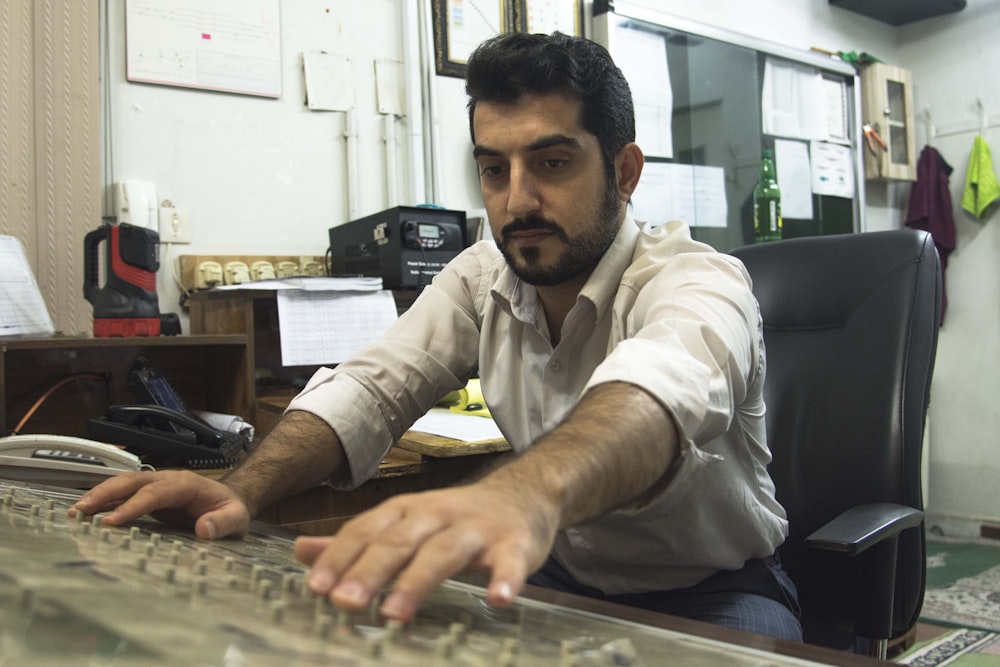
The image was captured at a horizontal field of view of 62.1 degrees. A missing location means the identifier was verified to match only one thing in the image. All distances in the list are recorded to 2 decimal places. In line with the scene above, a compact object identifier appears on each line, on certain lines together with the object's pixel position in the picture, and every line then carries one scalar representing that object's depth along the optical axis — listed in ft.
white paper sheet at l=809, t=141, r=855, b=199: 11.20
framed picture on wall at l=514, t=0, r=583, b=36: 8.72
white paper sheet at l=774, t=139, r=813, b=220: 10.80
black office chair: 3.64
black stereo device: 6.10
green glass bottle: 10.28
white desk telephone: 3.78
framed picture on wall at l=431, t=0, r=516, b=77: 8.09
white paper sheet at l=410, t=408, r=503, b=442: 4.73
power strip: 6.58
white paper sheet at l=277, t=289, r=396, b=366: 5.55
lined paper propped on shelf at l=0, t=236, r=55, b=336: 5.16
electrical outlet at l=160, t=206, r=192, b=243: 6.57
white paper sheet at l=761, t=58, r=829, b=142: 10.69
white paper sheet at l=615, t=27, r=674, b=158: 9.35
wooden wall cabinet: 11.84
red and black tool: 5.34
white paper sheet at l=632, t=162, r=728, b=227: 9.49
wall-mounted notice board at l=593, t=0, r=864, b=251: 9.51
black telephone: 4.53
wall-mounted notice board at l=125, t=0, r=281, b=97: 6.51
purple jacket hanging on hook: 12.28
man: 2.32
